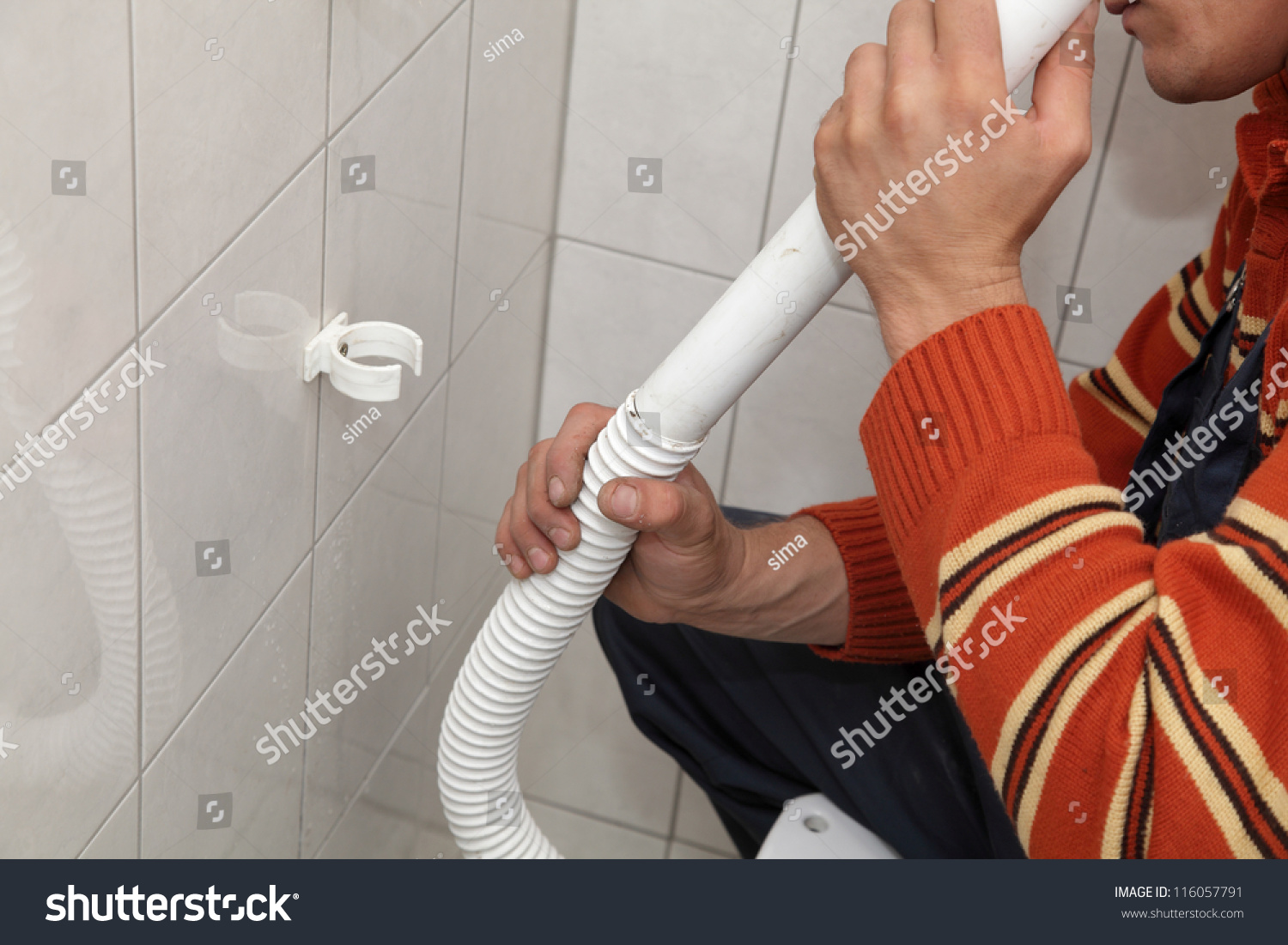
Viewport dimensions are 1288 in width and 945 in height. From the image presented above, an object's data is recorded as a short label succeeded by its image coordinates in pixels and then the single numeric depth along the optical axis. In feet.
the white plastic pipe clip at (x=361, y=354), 2.47
